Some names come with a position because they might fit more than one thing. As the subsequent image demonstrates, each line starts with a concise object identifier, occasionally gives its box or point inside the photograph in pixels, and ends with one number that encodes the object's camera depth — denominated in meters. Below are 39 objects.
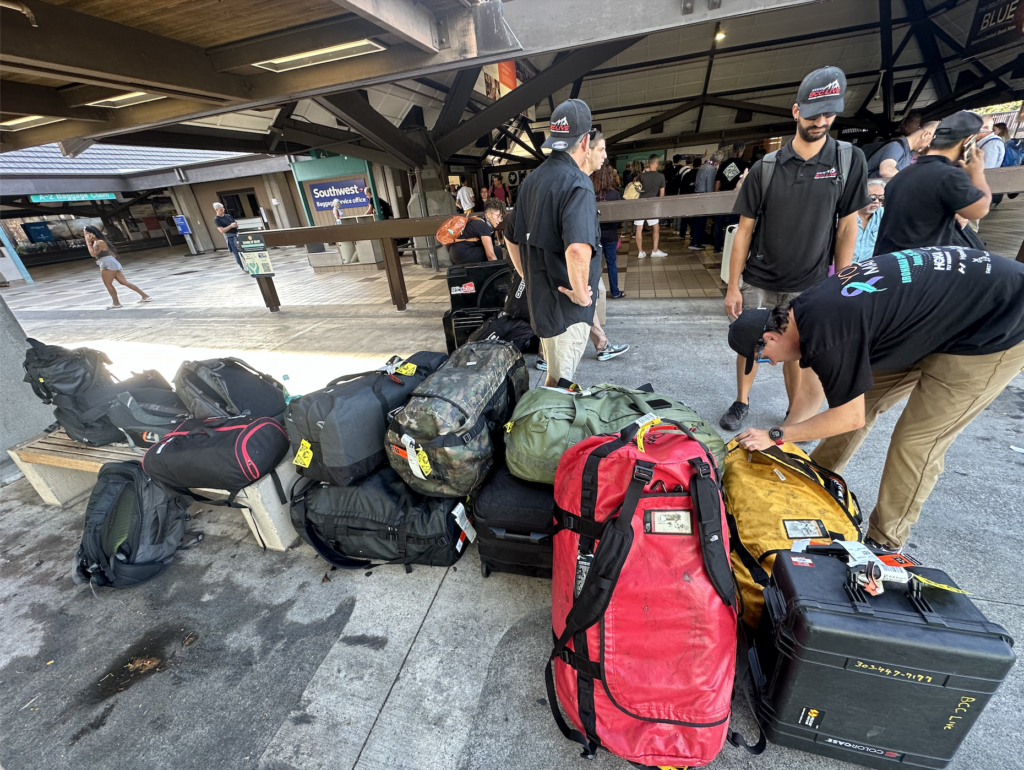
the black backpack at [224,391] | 2.22
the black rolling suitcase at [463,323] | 4.27
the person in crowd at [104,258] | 8.32
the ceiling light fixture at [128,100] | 3.30
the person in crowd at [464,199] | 8.96
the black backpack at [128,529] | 2.07
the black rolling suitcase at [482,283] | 4.23
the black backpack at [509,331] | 3.70
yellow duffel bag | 1.44
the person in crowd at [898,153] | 3.38
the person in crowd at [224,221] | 11.22
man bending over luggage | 1.40
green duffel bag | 1.74
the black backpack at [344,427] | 1.85
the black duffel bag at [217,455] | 1.92
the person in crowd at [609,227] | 5.02
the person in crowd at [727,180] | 7.73
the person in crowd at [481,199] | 11.77
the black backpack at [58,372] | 2.55
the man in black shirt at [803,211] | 2.18
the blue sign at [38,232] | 22.62
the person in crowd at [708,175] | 7.72
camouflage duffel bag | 1.79
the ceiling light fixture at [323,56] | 2.70
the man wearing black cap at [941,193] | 2.08
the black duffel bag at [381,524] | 1.92
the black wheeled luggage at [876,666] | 1.02
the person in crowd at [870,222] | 3.35
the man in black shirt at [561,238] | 2.17
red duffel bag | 1.18
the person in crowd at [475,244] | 4.52
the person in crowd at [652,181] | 7.50
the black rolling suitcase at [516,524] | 1.73
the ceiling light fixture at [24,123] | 3.52
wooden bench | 2.13
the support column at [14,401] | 3.06
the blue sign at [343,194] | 11.42
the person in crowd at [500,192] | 12.32
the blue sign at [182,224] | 18.36
